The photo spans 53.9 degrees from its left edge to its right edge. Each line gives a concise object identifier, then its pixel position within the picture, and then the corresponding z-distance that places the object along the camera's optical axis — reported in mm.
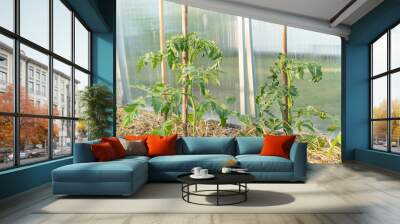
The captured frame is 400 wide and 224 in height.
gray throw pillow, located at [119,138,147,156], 5925
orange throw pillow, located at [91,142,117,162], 5020
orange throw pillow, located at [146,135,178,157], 5961
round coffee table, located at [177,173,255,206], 3971
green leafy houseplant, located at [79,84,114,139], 6824
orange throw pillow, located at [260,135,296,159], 5715
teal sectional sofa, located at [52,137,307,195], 4289
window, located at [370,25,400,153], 7086
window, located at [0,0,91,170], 4355
